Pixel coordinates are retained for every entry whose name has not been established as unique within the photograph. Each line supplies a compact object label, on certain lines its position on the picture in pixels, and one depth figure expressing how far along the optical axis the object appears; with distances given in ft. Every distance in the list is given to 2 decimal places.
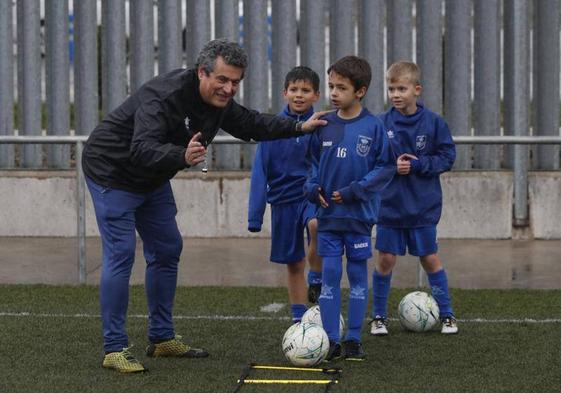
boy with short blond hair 41.74
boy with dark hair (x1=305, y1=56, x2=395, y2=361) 36.96
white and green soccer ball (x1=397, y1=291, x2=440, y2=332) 41.65
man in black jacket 34.32
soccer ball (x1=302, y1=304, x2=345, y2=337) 39.20
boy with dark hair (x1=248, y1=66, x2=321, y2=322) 41.40
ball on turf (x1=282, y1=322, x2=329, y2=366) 35.58
